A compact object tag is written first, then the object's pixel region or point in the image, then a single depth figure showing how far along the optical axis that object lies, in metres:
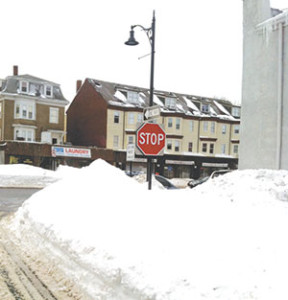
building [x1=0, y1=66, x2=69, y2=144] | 34.88
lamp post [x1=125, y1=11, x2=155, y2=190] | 9.86
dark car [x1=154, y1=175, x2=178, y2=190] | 17.25
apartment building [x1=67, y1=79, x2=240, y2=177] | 38.25
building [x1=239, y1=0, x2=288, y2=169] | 8.80
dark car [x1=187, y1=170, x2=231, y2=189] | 20.74
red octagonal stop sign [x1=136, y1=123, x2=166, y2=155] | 7.27
